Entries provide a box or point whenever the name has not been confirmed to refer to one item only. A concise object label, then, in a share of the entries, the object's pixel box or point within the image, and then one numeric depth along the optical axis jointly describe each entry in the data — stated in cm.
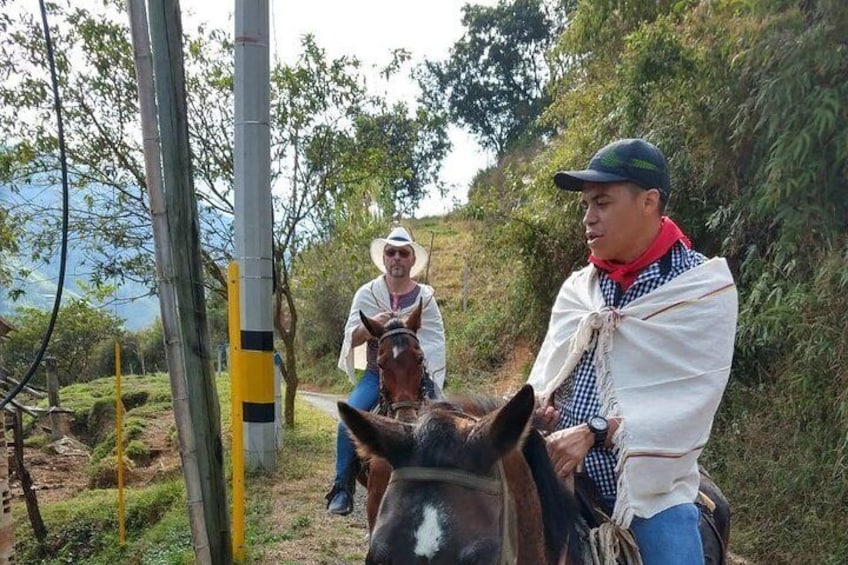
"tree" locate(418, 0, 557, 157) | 2983
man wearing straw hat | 493
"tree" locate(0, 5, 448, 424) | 864
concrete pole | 498
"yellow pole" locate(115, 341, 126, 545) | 617
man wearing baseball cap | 212
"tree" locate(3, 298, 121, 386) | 2630
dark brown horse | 149
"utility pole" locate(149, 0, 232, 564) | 372
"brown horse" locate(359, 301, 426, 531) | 431
